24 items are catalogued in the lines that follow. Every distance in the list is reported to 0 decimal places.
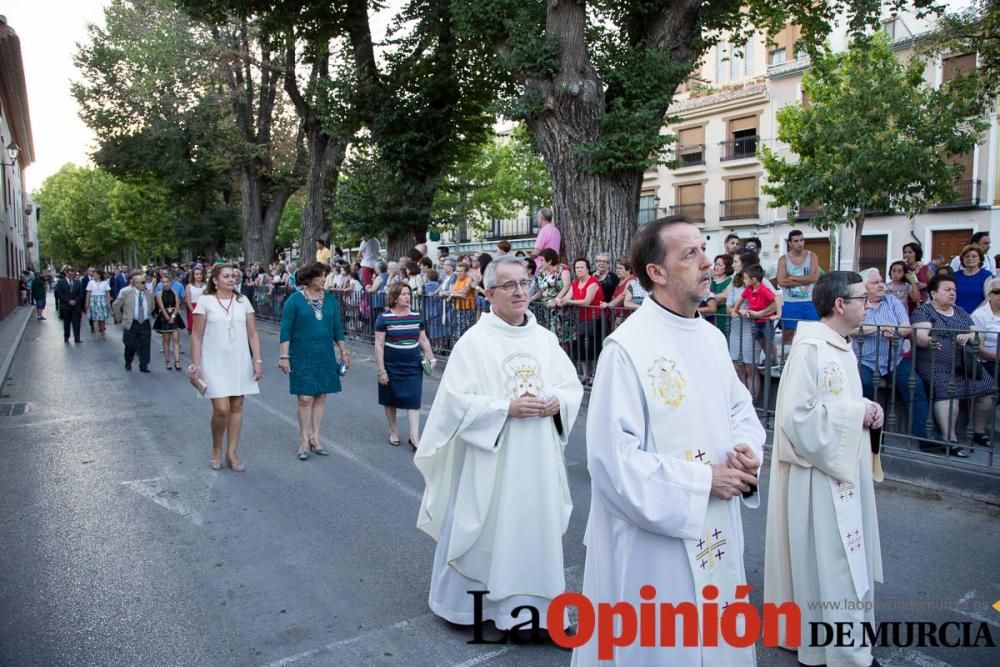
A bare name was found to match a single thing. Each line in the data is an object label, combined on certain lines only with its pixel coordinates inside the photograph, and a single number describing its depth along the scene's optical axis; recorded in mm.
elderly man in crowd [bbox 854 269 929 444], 6766
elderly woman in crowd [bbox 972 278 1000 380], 6477
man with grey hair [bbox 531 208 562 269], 12664
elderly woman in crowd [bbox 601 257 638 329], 9461
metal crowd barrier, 6574
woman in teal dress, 7672
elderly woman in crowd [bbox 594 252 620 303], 10492
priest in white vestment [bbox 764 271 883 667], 3506
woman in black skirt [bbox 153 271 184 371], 14227
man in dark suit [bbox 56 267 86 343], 19953
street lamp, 33966
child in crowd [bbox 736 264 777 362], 8750
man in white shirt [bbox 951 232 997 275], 9633
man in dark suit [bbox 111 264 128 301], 27406
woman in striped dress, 7879
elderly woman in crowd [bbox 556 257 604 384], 9938
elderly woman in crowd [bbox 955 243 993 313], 8797
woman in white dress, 7125
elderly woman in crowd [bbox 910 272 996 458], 6566
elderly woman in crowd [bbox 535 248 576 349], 10516
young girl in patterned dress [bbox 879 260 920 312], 9164
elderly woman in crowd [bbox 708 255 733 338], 9583
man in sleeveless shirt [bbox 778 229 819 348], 9078
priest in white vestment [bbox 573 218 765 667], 2562
